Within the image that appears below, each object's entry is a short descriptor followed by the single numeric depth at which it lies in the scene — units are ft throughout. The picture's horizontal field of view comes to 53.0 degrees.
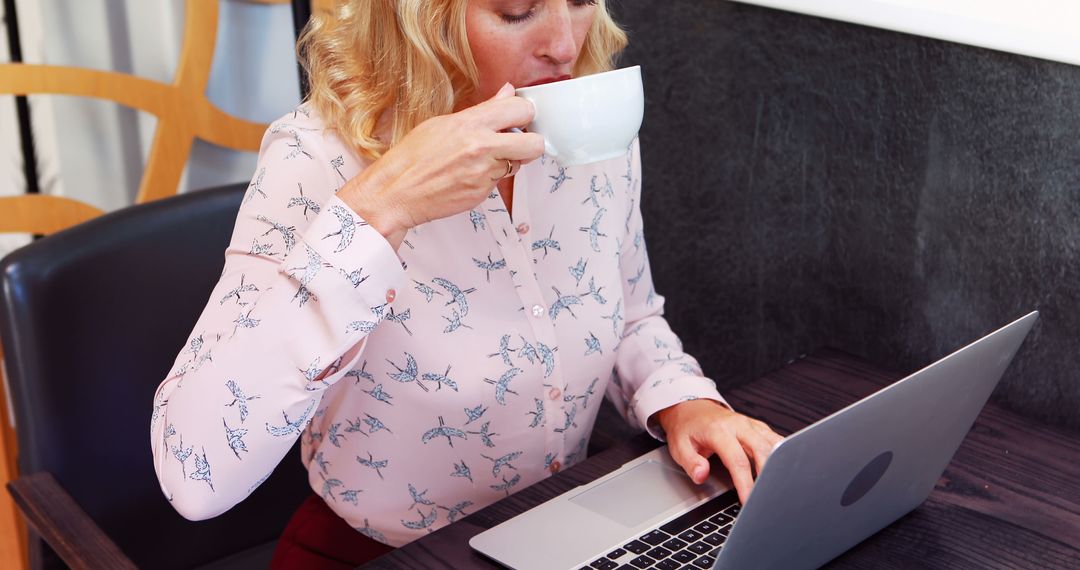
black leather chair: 3.51
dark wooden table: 2.90
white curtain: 6.29
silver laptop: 2.34
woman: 2.77
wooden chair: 5.83
